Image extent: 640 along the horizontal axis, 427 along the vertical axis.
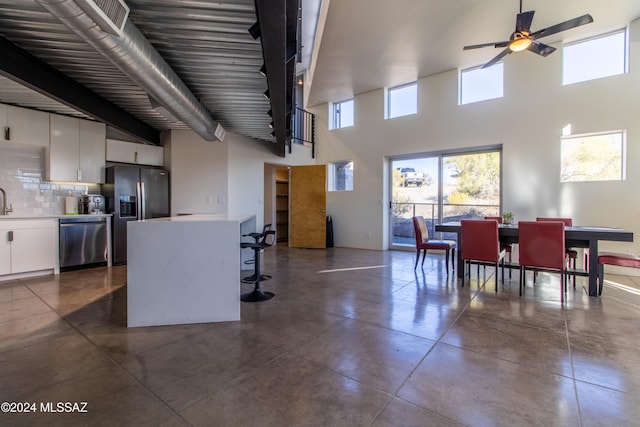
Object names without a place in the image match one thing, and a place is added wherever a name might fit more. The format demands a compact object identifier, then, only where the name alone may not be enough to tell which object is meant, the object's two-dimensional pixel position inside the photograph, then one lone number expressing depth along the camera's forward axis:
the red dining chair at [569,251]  4.11
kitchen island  2.66
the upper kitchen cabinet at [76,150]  4.88
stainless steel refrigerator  5.33
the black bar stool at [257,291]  3.42
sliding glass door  5.89
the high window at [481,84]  5.61
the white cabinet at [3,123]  4.36
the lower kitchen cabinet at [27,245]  4.14
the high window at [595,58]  4.59
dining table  3.37
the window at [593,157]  4.61
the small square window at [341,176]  7.75
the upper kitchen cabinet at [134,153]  5.58
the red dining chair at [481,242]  3.93
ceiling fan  3.03
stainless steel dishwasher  4.73
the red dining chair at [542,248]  3.49
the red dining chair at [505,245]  4.52
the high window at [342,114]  7.77
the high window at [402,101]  6.69
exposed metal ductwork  1.91
